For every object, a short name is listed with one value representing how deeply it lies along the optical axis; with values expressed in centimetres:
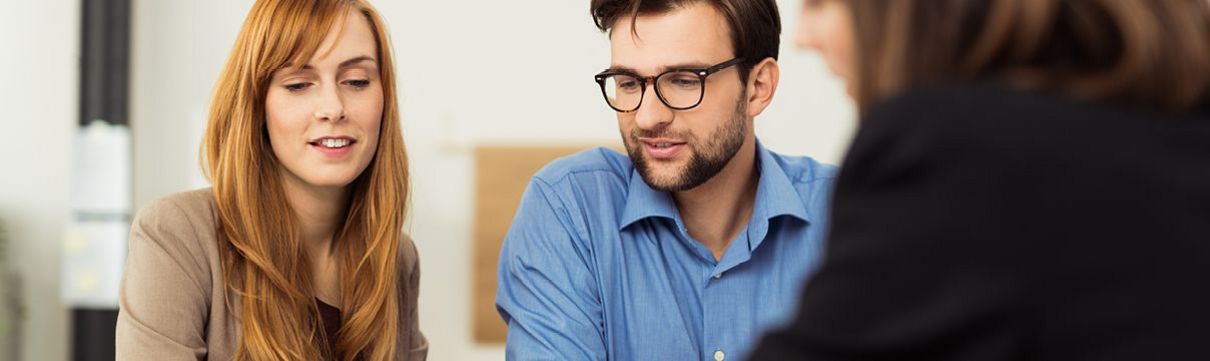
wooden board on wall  371
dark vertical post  357
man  195
